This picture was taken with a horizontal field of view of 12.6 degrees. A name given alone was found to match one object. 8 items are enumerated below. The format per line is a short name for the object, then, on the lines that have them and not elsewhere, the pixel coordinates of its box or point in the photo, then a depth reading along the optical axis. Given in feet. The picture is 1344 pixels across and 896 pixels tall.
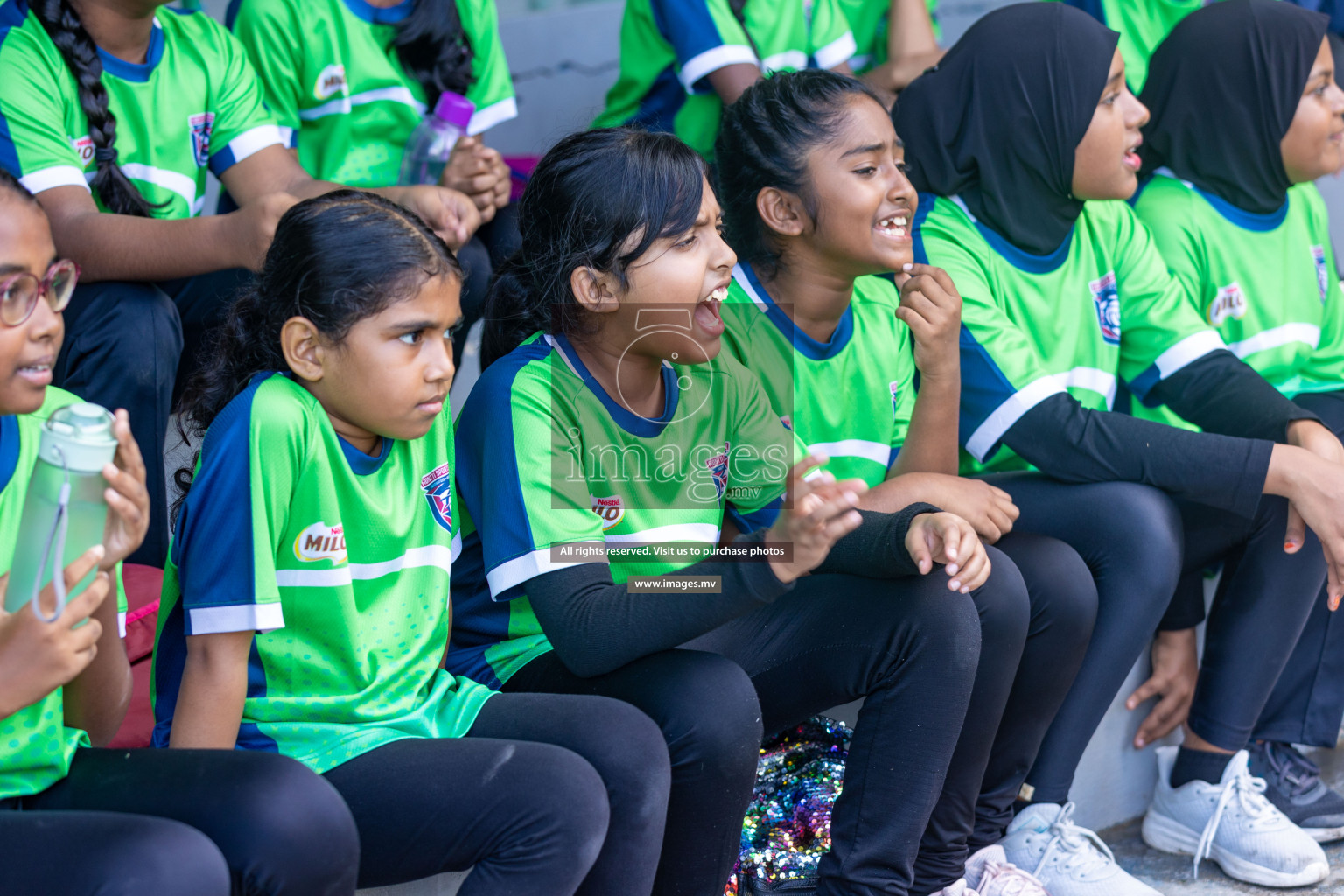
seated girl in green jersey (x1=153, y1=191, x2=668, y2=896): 23.44
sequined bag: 24.78
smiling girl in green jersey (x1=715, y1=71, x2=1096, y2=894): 25.01
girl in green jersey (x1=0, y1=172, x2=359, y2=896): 22.84
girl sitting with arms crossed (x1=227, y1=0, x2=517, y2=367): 26.77
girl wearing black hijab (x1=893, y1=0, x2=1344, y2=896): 25.45
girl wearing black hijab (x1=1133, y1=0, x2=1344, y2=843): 26.88
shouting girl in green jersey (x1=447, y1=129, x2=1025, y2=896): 23.94
